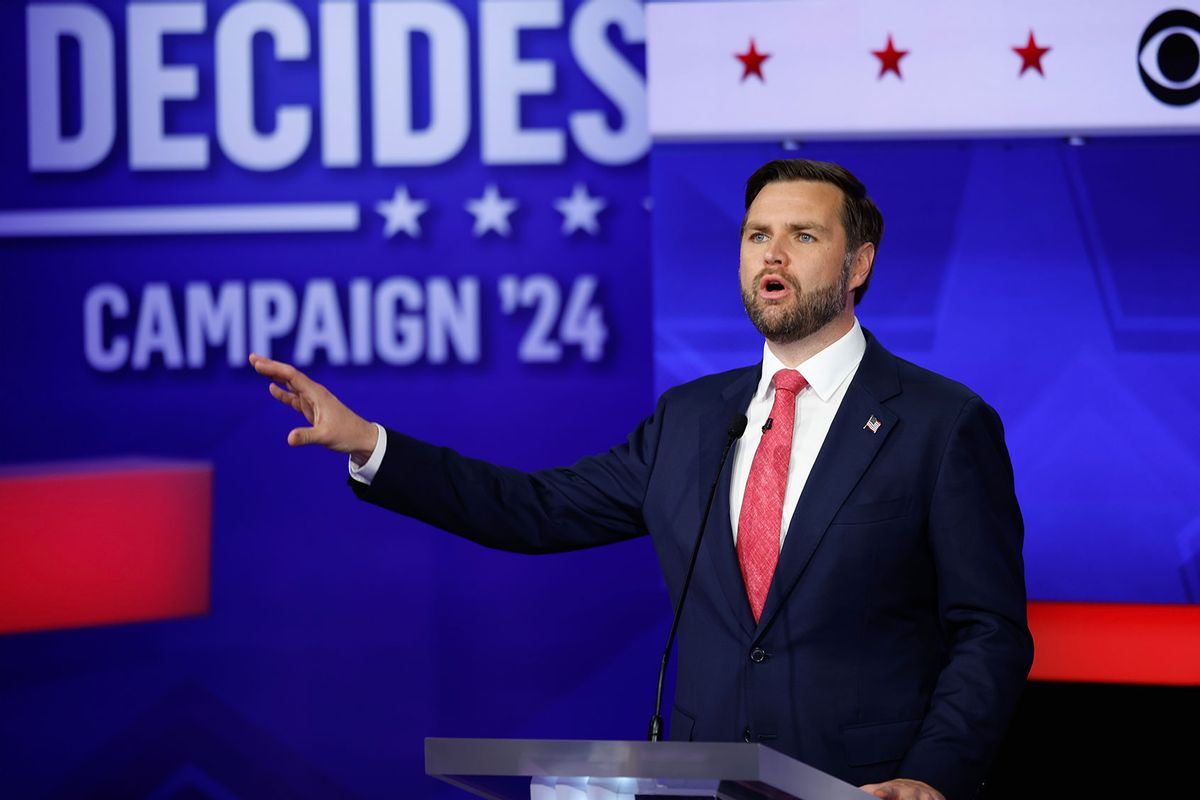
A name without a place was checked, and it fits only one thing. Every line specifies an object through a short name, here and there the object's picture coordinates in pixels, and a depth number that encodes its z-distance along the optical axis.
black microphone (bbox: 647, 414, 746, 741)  12.87
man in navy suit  13.07
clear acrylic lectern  12.43
